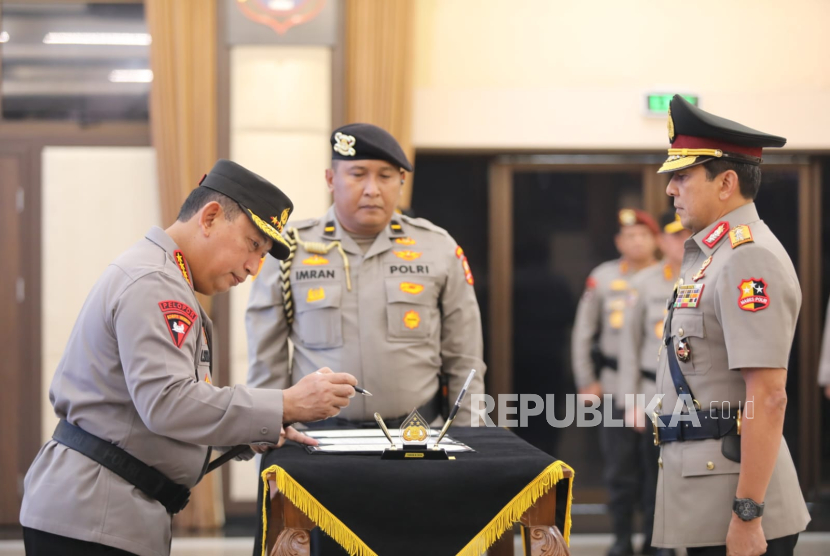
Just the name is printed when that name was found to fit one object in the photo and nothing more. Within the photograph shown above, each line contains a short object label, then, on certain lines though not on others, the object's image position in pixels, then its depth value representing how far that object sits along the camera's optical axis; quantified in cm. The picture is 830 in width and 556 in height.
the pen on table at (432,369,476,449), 399
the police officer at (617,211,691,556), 862
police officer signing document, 337
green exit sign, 962
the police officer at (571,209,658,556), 953
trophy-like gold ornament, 384
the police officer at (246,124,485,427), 518
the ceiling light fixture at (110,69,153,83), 952
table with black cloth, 361
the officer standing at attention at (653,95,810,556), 374
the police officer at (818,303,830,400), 874
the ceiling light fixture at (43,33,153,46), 945
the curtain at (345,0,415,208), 918
